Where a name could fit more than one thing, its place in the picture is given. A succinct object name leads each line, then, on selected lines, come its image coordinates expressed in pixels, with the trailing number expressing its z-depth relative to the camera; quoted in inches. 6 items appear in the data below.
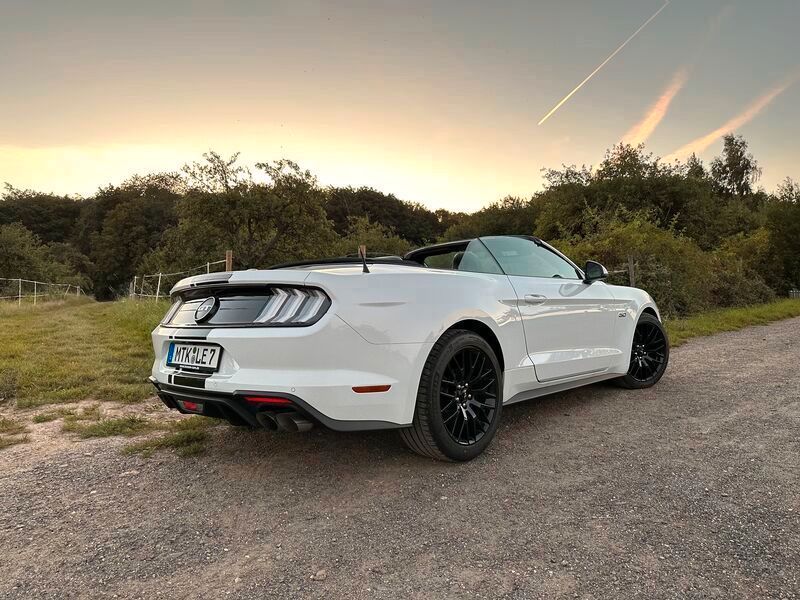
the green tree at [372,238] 1883.6
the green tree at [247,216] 973.8
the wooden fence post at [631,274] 409.1
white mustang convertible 88.1
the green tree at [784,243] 751.7
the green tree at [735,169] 1831.9
